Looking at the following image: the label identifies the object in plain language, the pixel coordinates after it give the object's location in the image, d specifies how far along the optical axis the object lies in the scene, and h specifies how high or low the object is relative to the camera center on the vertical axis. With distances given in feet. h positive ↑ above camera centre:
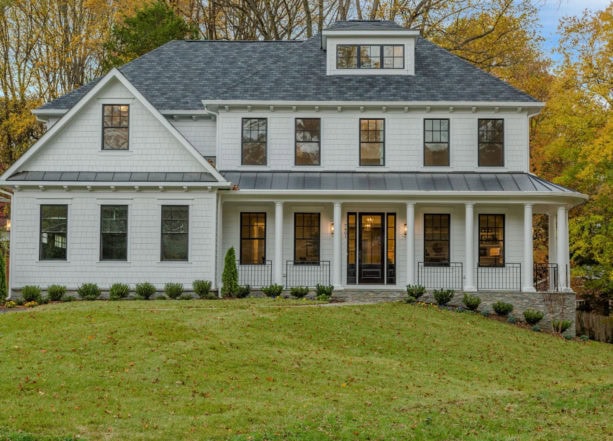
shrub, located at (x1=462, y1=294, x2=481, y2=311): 71.92 -6.24
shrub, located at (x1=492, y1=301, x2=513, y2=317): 72.18 -6.85
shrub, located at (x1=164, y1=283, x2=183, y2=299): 71.53 -5.27
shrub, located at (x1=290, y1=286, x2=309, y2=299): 71.82 -5.35
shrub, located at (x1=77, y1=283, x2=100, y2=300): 71.46 -5.34
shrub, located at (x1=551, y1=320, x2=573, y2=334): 71.46 -8.45
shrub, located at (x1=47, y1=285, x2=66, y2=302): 70.33 -5.46
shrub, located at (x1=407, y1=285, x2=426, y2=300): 72.64 -5.28
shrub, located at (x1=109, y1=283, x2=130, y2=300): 70.90 -5.32
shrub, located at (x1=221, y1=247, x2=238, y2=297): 72.38 -3.95
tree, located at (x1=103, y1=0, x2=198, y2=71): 109.50 +30.86
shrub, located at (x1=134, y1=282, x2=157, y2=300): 71.46 -5.21
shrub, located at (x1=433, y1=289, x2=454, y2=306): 72.33 -5.70
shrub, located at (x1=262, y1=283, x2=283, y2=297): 72.74 -5.25
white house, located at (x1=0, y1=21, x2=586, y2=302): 74.38 +6.22
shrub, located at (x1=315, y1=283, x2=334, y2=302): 71.97 -5.25
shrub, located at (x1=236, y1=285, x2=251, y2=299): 72.83 -5.39
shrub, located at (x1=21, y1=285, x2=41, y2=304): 69.41 -5.52
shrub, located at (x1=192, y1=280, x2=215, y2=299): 72.13 -5.14
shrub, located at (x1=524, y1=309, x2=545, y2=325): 70.85 -7.57
